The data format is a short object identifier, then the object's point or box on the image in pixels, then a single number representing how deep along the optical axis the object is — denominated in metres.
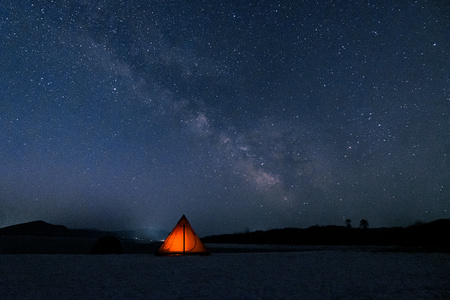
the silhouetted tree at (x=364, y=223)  58.56
